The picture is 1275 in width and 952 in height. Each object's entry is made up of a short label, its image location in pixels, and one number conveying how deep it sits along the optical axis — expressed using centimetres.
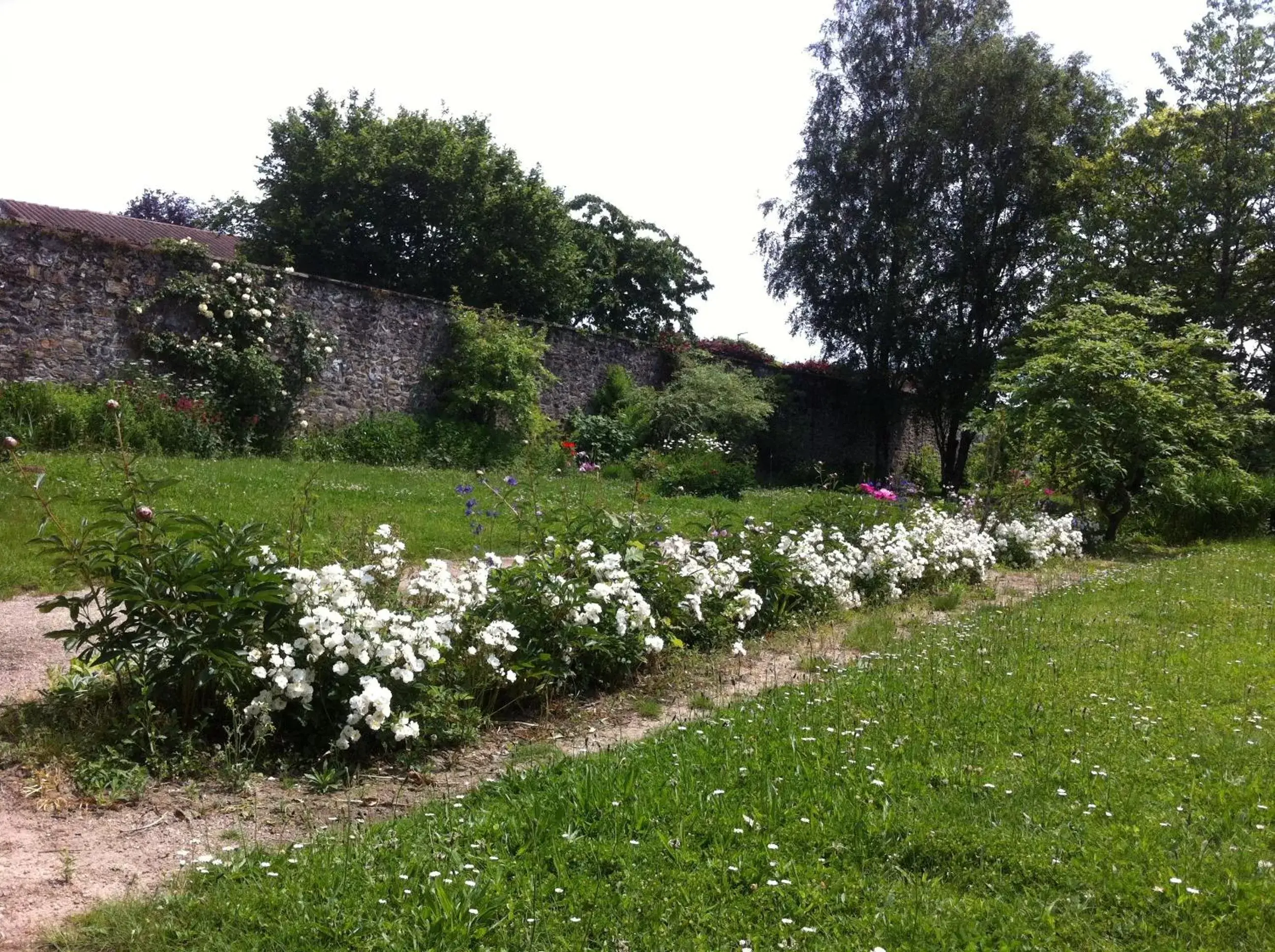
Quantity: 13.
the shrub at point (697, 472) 1445
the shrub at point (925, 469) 2347
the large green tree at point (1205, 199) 1822
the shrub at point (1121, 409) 1212
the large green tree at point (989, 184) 2008
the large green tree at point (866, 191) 2095
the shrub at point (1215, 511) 1412
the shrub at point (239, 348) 1212
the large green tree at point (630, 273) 2738
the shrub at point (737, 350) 2122
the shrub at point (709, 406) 1717
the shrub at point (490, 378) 1495
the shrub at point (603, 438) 1655
